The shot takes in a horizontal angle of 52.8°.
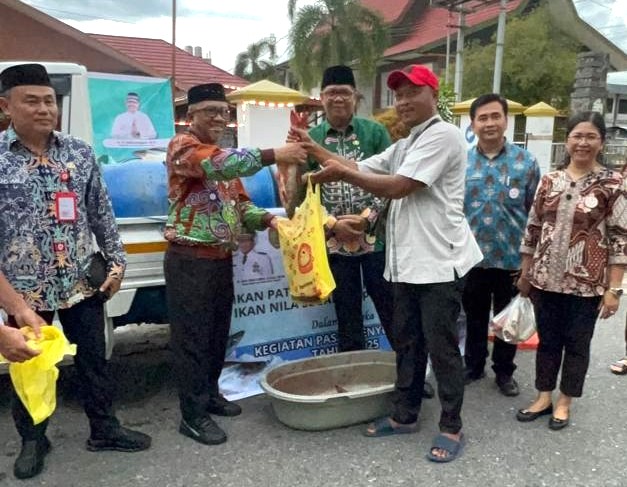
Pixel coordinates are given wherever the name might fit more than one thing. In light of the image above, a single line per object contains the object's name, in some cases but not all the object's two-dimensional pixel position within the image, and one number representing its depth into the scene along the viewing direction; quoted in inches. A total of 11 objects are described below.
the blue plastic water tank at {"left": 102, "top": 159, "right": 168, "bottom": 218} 145.0
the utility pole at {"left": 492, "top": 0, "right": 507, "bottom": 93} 587.8
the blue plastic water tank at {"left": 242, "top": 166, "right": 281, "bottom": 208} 161.0
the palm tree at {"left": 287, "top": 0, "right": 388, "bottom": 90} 1053.2
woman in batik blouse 125.4
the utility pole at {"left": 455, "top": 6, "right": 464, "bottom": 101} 727.7
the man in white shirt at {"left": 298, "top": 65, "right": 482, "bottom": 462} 113.3
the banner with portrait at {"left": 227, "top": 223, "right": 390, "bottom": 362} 150.8
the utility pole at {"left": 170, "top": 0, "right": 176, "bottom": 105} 753.0
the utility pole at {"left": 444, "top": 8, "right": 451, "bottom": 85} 928.4
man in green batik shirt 137.8
